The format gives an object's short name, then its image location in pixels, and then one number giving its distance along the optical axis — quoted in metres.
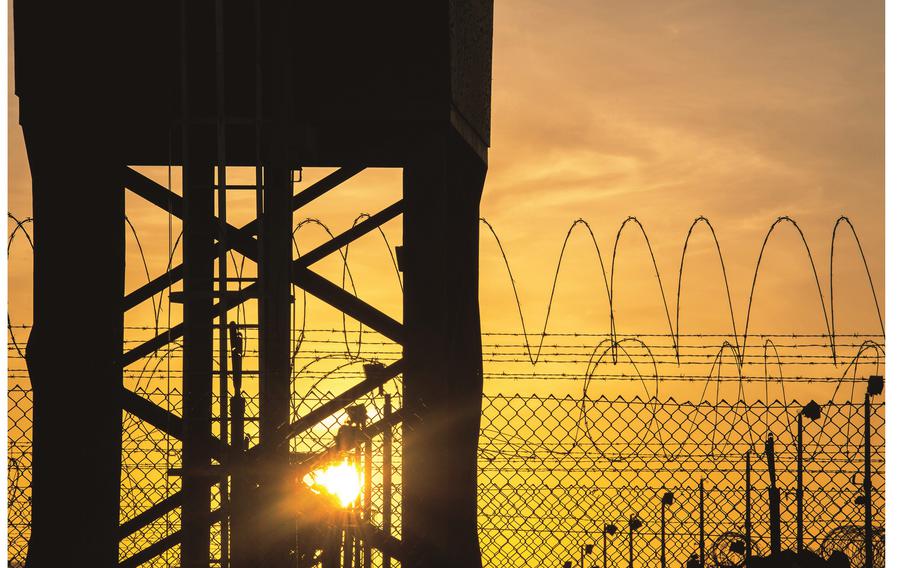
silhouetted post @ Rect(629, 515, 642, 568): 27.31
